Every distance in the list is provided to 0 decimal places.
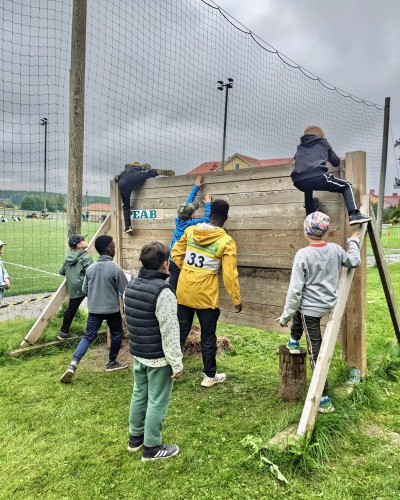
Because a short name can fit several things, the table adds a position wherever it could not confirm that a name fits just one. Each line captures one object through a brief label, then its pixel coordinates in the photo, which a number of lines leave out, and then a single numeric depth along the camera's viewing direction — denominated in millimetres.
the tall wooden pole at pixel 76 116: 5707
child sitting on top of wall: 3592
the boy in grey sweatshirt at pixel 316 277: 3361
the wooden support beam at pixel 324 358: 2914
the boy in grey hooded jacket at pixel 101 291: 4531
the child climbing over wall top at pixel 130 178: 5709
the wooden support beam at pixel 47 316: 5547
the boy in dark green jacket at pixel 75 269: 5660
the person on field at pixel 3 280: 5564
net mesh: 5184
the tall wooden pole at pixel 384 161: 13222
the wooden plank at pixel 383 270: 3959
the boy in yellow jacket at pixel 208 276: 4117
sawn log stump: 3859
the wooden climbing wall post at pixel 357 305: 3762
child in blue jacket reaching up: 4684
